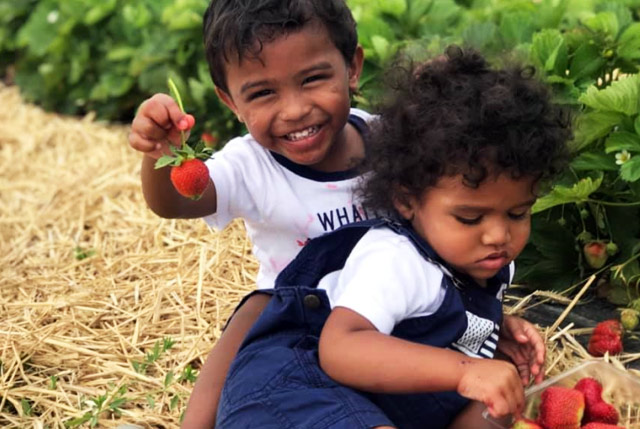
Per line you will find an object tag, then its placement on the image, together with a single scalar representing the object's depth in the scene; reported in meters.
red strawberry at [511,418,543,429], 2.61
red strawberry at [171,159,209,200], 2.46
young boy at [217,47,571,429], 2.40
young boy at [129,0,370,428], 2.87
